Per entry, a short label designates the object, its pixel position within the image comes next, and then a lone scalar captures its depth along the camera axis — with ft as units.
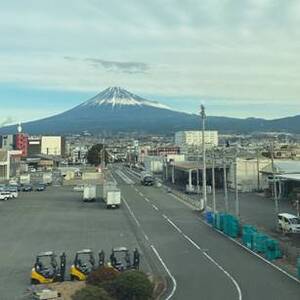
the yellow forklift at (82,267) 76.79
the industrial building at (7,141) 563.12
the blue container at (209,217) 135.23
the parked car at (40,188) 269.15
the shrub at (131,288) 63.41
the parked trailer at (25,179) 313.77
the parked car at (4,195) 214.07
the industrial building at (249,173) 255.29
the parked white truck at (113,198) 178.96
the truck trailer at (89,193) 203.21
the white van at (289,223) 118.93
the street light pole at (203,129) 151.23
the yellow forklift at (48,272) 75.66
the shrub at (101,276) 67.87
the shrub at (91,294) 58.08
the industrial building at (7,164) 365.26
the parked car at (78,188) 265.91
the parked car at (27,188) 269.64
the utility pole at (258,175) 251.09
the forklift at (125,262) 79.64
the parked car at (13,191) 226.17
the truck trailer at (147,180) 299.17
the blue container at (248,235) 101.04
